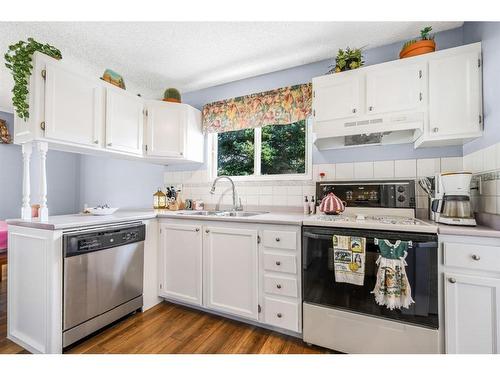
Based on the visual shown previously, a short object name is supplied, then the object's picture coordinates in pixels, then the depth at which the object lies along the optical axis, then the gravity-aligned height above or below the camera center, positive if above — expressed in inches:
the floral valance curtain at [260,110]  91.0 +33.5
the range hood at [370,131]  67.6 +17.9
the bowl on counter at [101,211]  83.6 -7.4
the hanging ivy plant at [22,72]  64.6 +32.5
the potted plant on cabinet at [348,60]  74.5 +41.2
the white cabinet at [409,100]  61.6 +25.8
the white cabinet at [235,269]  68.0 -25.2
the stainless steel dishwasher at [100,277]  63.0 -25.9
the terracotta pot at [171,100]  103.8 +39.4
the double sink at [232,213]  95.5 -9.4
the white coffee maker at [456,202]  56.9 -3.0
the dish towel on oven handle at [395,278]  54.8 -20.4
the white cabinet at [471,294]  49.3 -22.4
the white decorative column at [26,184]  68.9 +1.8
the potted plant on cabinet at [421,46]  67.0 +41.0
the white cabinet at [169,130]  99.8 +25.7
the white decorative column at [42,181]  66.0 +2.6
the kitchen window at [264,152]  97.1 +16.6
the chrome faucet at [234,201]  100.6 -4.8
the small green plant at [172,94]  104.8 +42.5
